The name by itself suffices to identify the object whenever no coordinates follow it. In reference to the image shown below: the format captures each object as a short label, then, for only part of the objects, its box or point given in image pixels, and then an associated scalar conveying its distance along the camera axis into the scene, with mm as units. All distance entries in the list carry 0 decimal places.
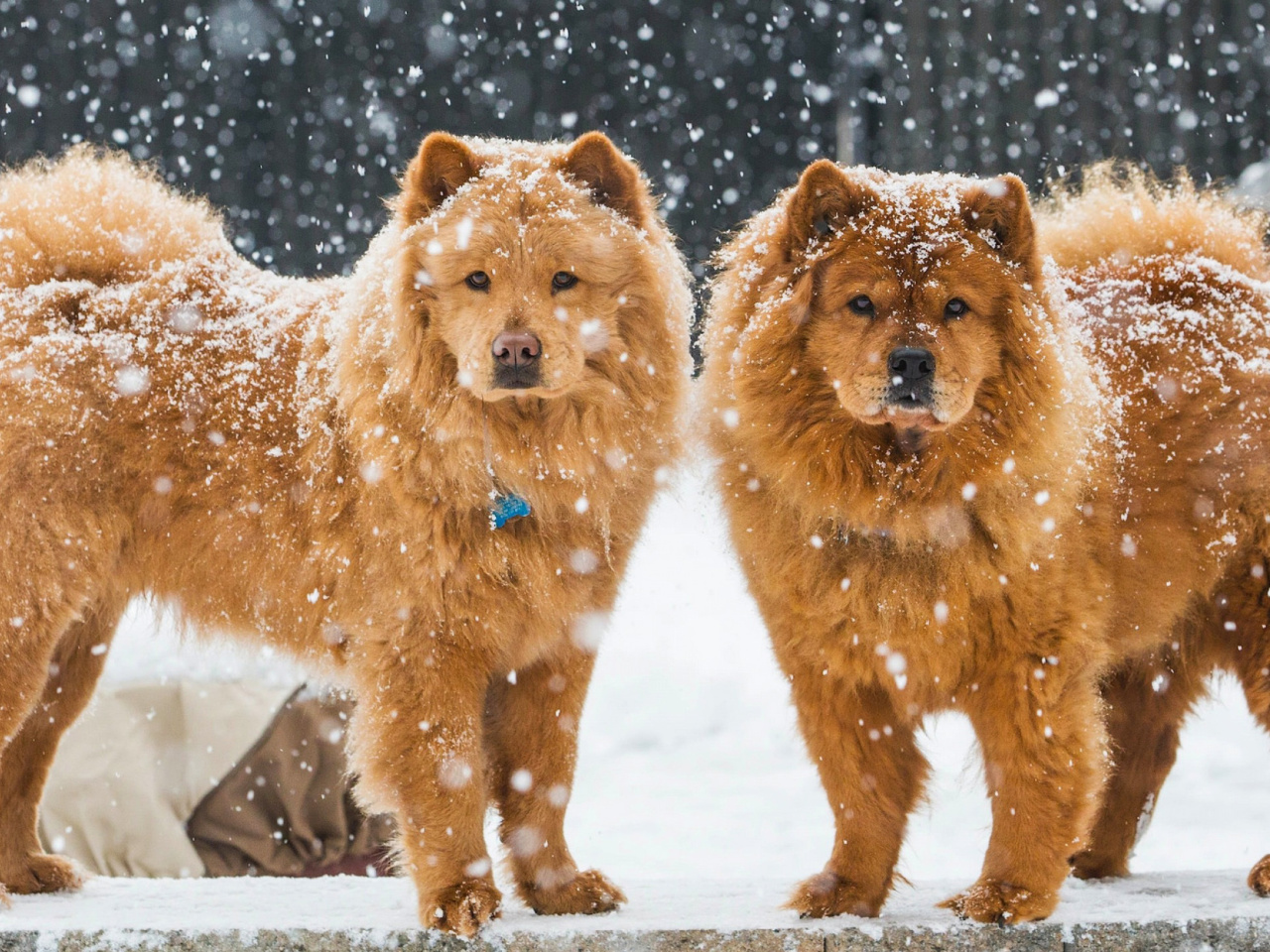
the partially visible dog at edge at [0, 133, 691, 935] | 6273
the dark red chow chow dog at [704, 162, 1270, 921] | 6012
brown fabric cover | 10617
